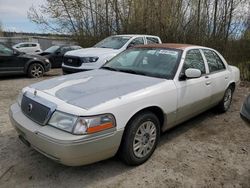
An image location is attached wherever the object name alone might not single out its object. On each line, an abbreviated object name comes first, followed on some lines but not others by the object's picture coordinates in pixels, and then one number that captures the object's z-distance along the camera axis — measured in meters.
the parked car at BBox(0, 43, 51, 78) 6.72
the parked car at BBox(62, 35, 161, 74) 5.55
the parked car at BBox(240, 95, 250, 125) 2.36
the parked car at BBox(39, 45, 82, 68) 9.97
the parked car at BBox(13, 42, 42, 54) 13.32
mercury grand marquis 2.04
